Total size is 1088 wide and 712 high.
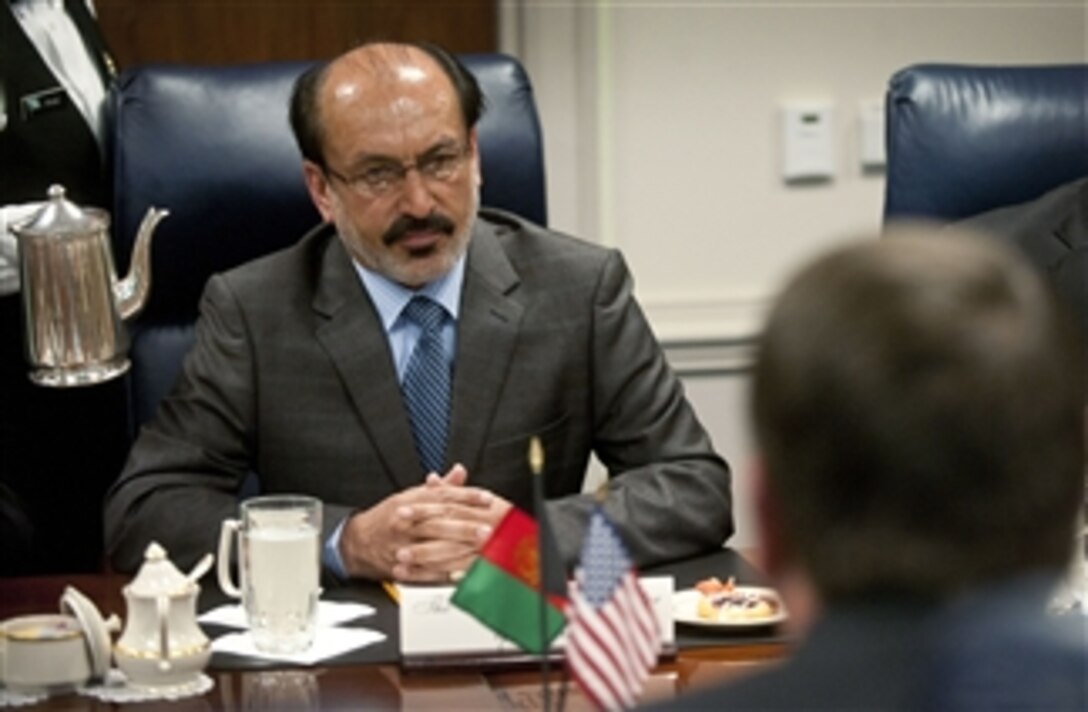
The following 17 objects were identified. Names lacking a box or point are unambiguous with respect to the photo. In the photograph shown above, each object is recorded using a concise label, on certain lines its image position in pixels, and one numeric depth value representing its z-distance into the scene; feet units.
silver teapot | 16.52
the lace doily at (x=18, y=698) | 13.75
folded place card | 14.18
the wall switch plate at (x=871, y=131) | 26.42
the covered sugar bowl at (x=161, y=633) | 13.84
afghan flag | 11.64
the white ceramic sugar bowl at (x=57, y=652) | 13.80
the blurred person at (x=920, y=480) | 6.68
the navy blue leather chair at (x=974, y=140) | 20.87
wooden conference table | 13.58
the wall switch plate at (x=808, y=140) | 26.32
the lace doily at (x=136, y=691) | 13.78
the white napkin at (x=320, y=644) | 14.49
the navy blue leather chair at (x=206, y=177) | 19.95
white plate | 14.80
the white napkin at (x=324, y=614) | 15.32
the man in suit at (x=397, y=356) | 18.32
